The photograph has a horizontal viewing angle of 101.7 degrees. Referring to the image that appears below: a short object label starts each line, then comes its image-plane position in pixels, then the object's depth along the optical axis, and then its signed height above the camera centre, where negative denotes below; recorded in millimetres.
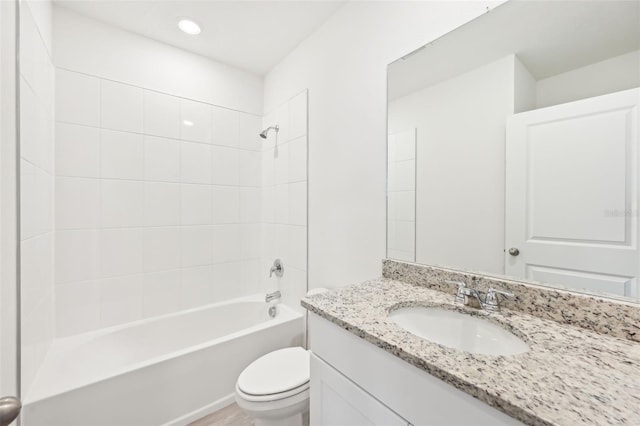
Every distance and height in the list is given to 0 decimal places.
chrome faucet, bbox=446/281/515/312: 921 -310
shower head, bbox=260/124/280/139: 2209 +695
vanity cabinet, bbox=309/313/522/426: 566 -471
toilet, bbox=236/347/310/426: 1182 -833
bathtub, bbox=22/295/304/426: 1207 -899
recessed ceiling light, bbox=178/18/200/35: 1714 +1251
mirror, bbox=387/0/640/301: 765 +239
